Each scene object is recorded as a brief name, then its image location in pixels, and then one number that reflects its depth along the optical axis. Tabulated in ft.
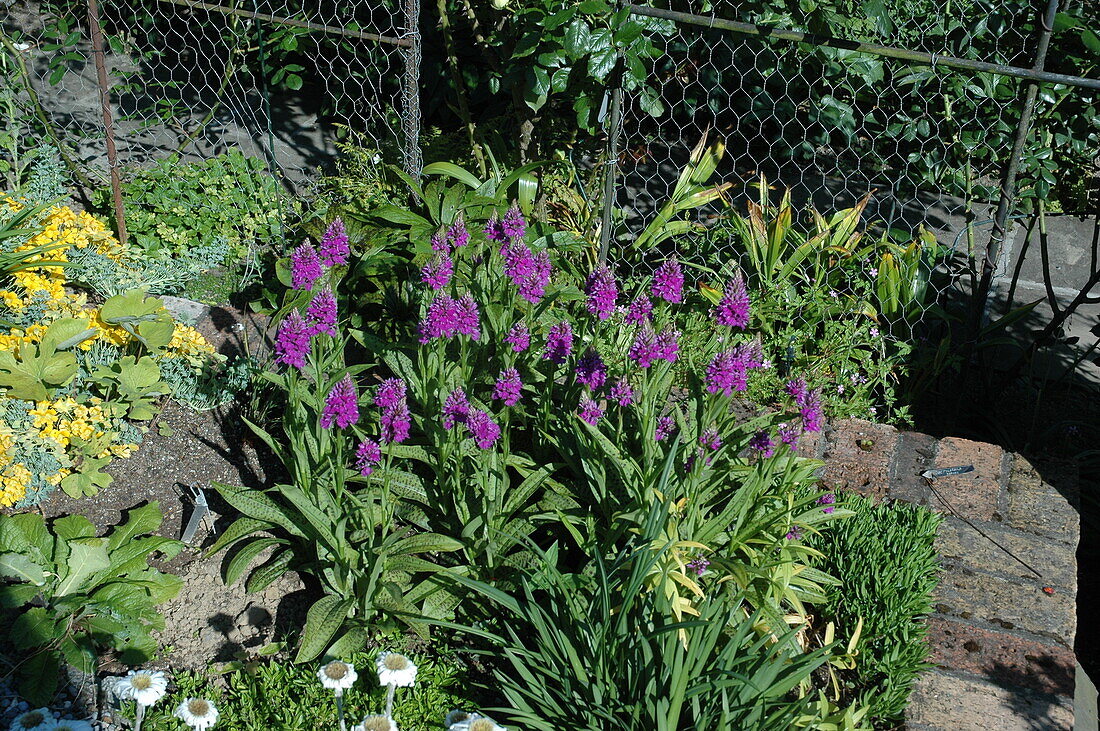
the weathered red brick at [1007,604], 10.23
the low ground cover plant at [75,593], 9.70
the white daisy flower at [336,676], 7.71
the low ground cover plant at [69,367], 11.66
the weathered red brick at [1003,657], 9.59
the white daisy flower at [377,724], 7.23
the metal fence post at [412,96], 14.83
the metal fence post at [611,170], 14.51
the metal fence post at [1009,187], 12.71
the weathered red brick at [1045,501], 11.44
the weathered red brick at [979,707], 9.14
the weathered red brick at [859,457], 11.98
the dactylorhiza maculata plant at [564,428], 9.68
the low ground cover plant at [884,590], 9.41
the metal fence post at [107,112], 15.18
